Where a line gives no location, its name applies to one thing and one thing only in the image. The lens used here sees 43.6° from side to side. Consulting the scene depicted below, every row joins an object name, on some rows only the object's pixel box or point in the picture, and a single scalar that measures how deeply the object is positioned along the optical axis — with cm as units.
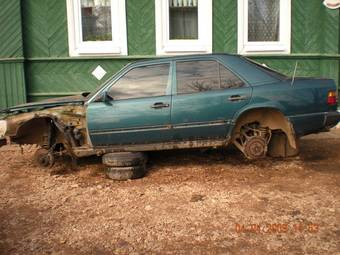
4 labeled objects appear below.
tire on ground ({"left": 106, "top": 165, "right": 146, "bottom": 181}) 604
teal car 607
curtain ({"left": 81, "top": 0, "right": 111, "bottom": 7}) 1006
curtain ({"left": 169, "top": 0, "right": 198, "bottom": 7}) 1020
